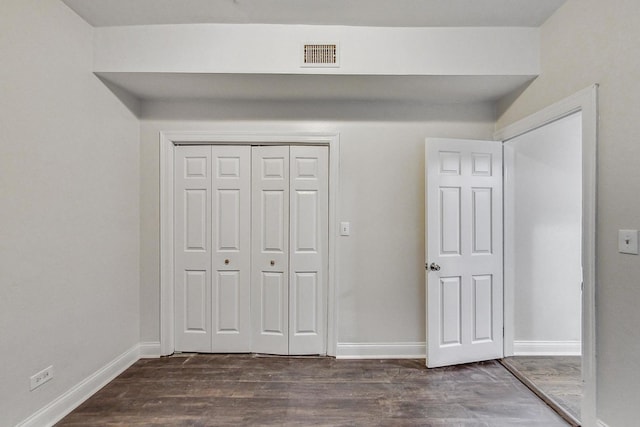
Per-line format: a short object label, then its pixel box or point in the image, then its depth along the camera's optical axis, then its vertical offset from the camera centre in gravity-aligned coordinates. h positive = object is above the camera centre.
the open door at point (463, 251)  2.37 -0.31
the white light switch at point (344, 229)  2.58 -0.14
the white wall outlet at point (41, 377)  1.63 -0.97
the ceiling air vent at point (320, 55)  2.07 +1.15
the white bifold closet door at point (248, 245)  2.60 -0.29
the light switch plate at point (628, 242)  1.43 -0.14
